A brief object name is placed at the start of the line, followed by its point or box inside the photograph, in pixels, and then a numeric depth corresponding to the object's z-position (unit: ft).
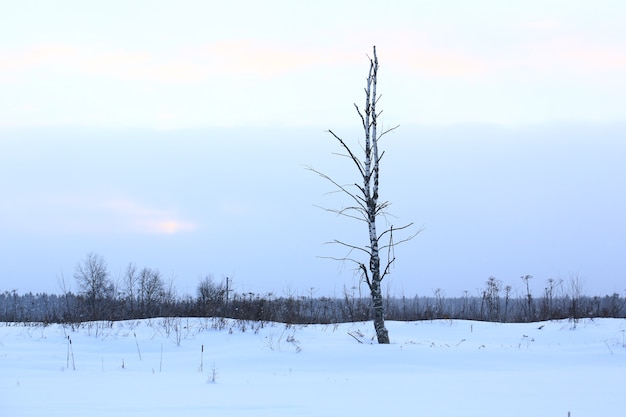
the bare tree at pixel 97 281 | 158.10
